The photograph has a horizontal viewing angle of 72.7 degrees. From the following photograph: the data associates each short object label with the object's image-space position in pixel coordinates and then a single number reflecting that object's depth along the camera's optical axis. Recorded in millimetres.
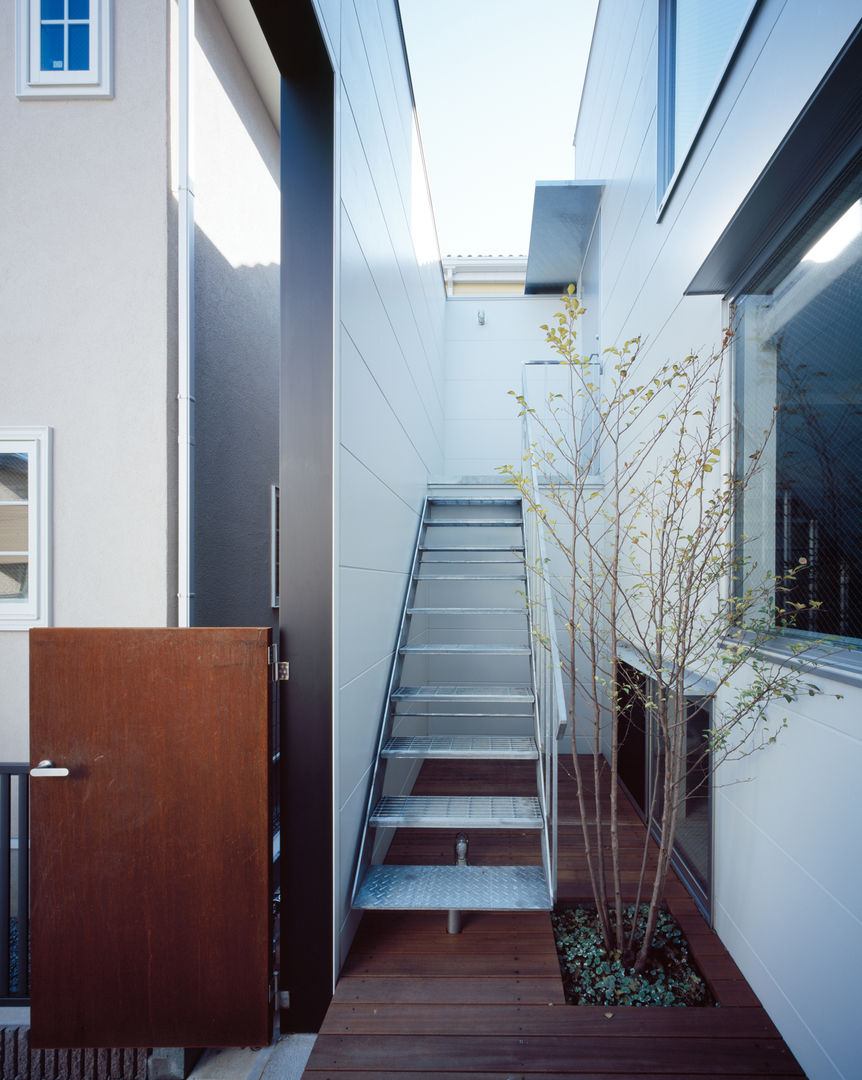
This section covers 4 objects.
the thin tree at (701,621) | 1833
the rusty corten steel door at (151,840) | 1751
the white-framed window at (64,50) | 2617
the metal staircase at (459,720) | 2225
